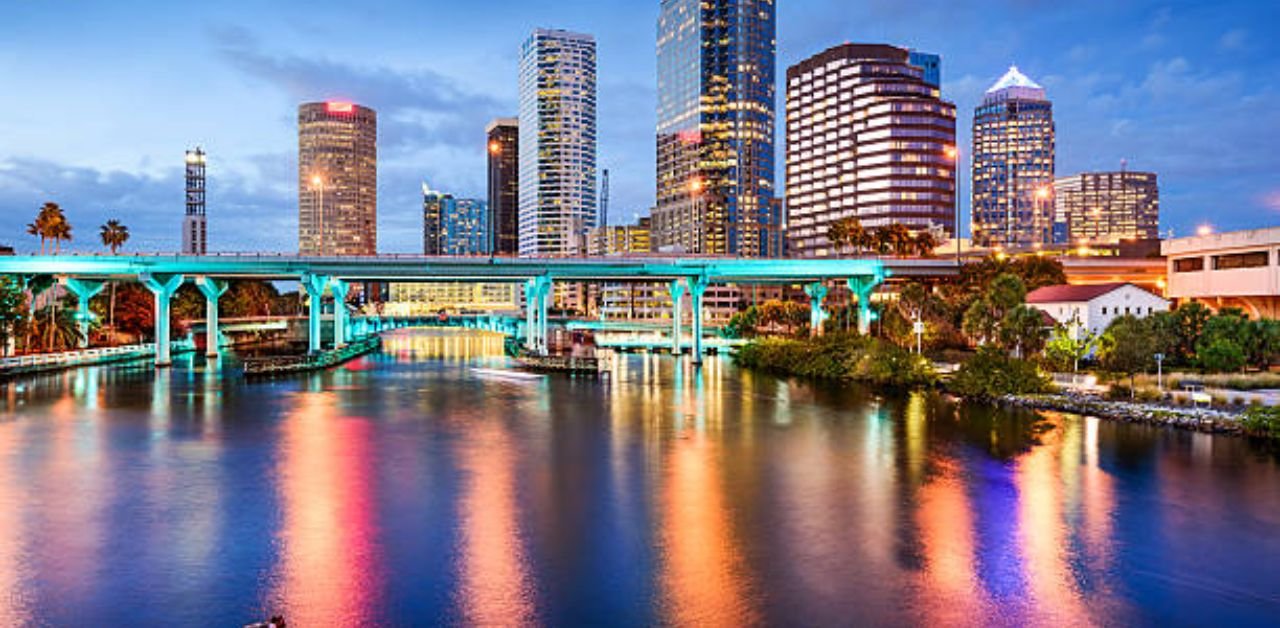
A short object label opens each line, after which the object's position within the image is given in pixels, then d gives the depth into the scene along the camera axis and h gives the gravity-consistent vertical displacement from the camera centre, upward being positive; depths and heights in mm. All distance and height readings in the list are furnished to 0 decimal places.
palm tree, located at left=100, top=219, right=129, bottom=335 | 132125 +11926
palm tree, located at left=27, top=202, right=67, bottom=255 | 109688 +11444
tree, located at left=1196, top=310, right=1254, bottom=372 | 62188 -2286
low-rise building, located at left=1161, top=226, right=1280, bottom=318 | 94438 +4811
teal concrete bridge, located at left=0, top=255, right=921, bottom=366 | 100500 +5064
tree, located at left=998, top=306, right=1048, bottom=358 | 74750 -1532
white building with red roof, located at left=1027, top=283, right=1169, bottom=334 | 84312 +789
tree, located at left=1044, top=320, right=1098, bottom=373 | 69250 -2943
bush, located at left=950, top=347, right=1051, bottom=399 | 62219 -4757
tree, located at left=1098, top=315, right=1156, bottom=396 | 64562 -2650
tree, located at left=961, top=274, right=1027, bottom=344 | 82625 +502
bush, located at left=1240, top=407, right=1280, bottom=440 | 43562 -5594
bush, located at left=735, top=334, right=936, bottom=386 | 75562 -4773
